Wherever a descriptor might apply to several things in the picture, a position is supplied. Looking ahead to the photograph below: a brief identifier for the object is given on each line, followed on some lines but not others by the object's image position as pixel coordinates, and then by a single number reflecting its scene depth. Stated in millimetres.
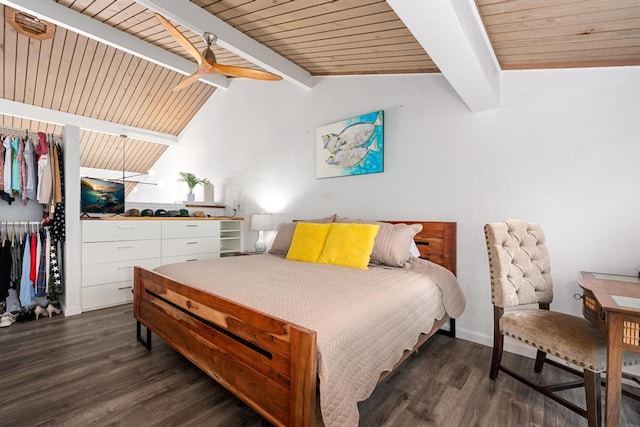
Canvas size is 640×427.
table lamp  3967
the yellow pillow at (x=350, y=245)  2369
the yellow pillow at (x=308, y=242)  2648
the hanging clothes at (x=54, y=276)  2979
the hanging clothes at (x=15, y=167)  2770
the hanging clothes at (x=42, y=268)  2896
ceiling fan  2354
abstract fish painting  3084
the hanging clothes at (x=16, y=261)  2795
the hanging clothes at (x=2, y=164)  2725
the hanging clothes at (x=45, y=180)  2879
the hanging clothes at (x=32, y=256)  2842
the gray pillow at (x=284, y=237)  3059
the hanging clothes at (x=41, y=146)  2906
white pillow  2589
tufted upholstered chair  1354
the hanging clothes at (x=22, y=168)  2809
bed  1128
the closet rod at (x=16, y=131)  2836
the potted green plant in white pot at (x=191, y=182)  5035
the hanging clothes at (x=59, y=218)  2969
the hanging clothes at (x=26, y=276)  2818
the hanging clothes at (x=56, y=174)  2936
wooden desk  1130
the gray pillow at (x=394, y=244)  2373
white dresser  3154
